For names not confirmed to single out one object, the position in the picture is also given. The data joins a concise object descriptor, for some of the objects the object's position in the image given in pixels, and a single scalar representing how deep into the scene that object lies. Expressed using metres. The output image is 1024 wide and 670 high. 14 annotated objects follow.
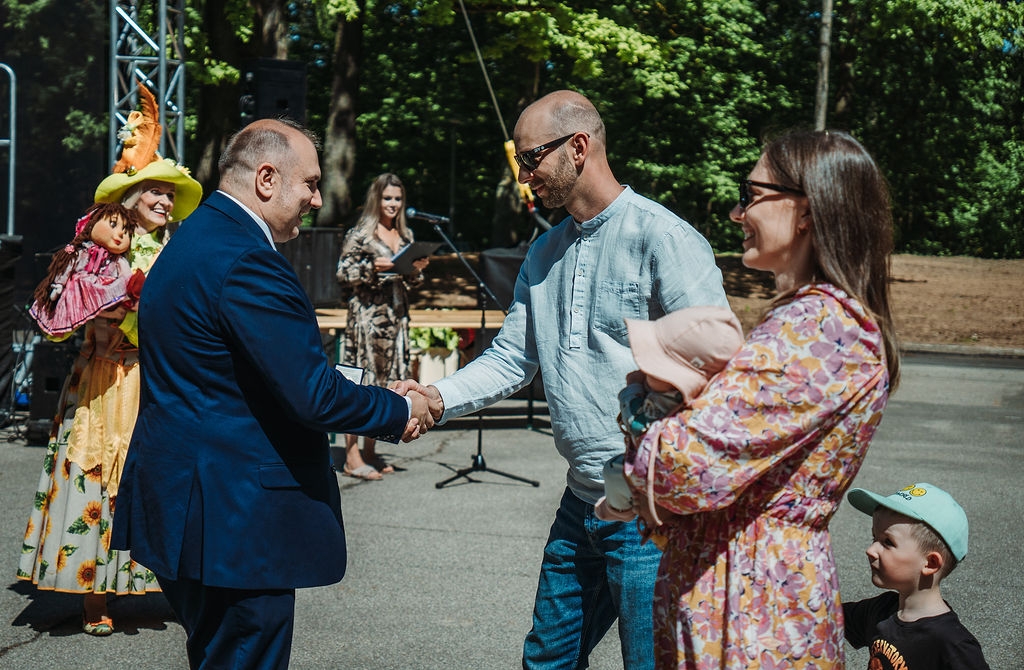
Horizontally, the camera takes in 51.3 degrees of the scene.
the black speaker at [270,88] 10.48
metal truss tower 9.95
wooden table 11.07
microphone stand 7.92
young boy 2.72
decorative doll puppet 4.79
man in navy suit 2.69
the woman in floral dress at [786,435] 1.96
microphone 7.61
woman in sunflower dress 4.80
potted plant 10.91
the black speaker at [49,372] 9.05
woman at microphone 7.94
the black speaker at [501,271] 10.81
